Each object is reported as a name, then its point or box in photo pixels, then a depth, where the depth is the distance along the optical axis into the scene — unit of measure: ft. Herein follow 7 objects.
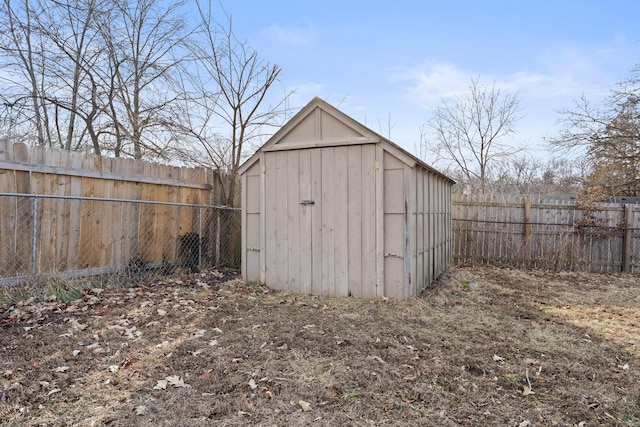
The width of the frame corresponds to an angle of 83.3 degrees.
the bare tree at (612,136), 37.47
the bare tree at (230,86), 25.14
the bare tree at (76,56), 23.93
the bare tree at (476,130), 52.90
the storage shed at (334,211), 16.44
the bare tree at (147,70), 26.55
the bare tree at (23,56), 22.82
